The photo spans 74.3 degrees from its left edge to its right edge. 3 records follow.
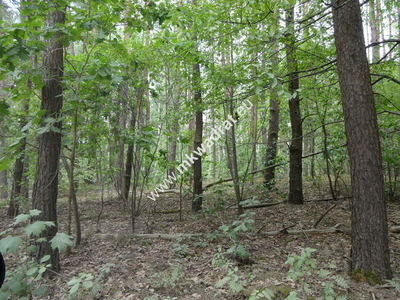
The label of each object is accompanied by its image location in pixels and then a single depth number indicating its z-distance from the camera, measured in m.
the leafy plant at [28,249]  2.45
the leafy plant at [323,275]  2.84
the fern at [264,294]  2.60
